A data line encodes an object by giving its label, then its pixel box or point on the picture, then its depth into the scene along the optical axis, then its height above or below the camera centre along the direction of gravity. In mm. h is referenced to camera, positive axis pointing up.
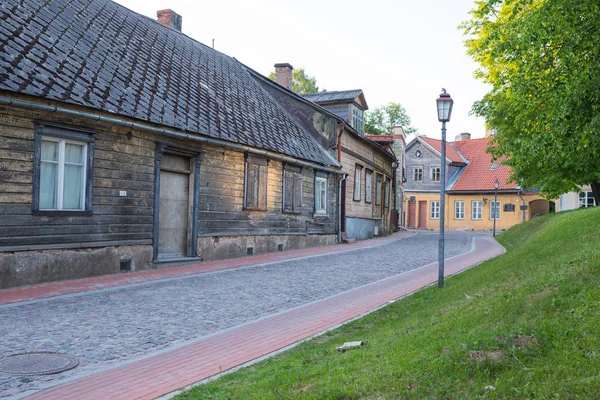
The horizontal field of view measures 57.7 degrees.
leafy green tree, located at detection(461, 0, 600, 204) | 9562 +2895
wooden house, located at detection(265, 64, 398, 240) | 23438 +3298
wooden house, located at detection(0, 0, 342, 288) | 10172 +1436
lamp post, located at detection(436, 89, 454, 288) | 10645 +2070
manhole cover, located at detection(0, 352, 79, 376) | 5211 -1537
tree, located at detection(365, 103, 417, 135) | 69812 +13008
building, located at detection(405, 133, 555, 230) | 42719 +2253
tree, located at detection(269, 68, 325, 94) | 55156 +13668
